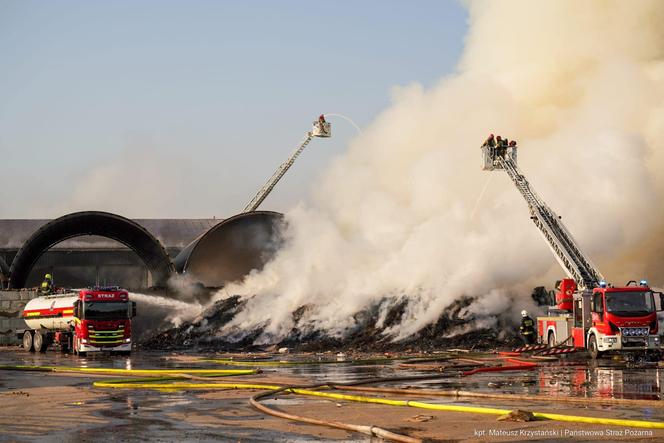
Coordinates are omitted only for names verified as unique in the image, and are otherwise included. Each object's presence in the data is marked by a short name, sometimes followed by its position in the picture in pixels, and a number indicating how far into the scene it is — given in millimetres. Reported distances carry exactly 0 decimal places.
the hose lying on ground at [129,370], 27944
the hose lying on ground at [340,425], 14270
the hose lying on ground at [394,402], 15172
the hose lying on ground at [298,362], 32406
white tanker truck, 41062
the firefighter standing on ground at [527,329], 36469
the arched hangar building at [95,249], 63375
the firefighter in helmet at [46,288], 49544
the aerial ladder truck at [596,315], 31016
